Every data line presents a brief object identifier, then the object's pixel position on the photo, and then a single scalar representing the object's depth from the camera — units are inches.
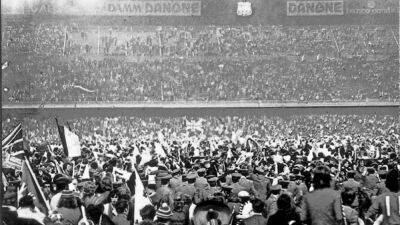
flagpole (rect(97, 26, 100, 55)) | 1737.2
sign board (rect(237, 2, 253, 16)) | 1787.6
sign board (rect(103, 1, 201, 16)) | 1825.8
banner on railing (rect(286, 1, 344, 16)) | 1818.2
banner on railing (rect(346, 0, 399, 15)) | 1815.9
